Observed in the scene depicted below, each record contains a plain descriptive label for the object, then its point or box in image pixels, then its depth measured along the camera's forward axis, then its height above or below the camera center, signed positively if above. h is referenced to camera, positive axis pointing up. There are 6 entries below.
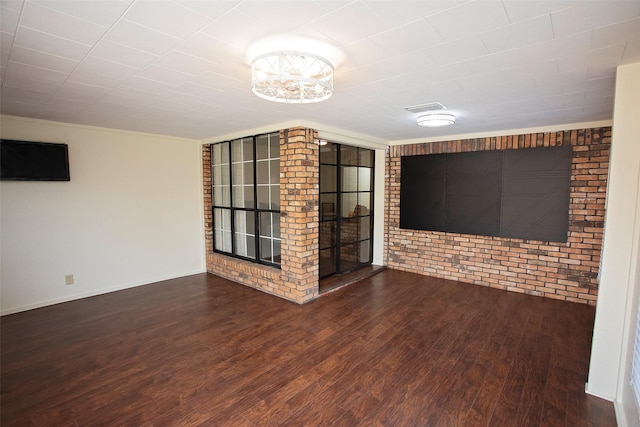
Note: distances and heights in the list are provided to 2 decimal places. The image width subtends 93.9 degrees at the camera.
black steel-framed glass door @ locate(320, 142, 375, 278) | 4.85 -0.32
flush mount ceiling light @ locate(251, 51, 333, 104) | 1.83 +0.73
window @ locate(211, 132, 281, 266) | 4.48 -0.13
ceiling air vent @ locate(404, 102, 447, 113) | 3.06 +0.87
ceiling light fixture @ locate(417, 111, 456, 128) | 3.32 +0.79
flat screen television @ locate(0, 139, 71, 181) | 3.54 +0.36
